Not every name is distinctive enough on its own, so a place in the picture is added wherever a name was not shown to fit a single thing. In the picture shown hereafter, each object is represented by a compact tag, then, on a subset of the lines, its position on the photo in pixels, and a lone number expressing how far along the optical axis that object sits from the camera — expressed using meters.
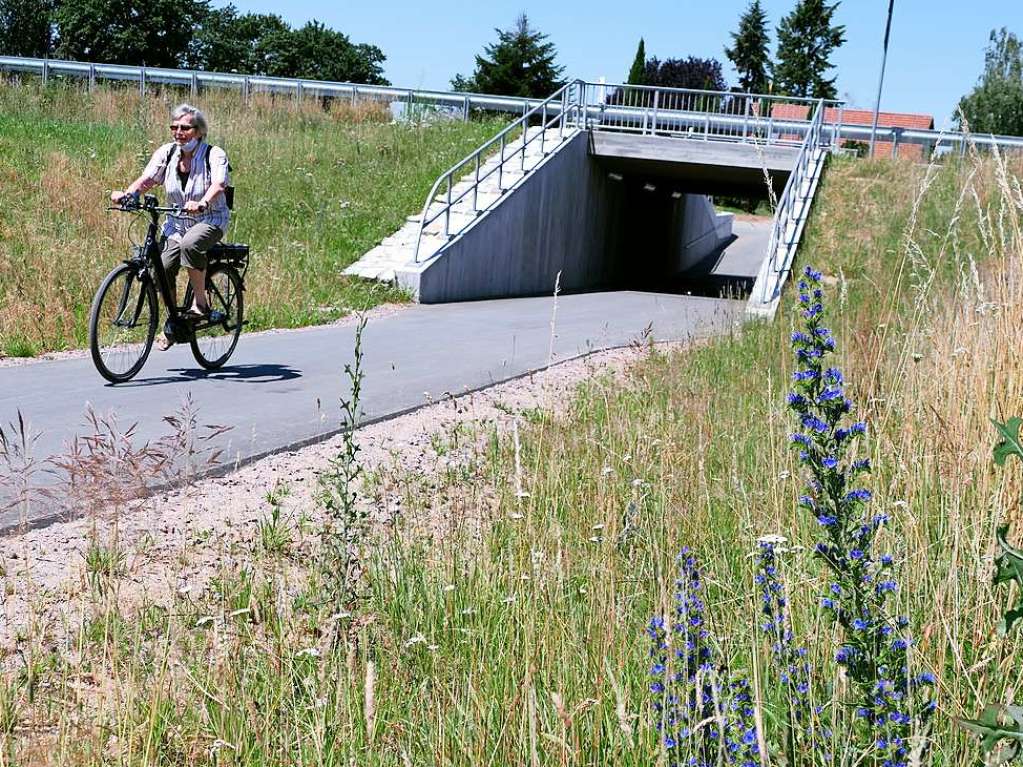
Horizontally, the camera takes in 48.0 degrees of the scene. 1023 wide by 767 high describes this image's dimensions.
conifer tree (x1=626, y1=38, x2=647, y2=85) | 74.94
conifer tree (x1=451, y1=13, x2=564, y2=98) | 64.12
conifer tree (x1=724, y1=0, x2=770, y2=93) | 87.88
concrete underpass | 20.64
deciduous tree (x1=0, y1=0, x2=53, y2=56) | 78.31
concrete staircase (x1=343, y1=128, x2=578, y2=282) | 18.47
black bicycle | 8.59
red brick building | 60.01
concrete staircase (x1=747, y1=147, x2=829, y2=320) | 16.80
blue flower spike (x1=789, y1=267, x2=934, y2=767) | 2.39
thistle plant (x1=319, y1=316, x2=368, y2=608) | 3.60
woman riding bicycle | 8.90
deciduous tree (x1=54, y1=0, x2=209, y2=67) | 68.88
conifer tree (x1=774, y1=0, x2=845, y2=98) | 84.31
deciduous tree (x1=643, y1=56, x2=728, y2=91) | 82.62
